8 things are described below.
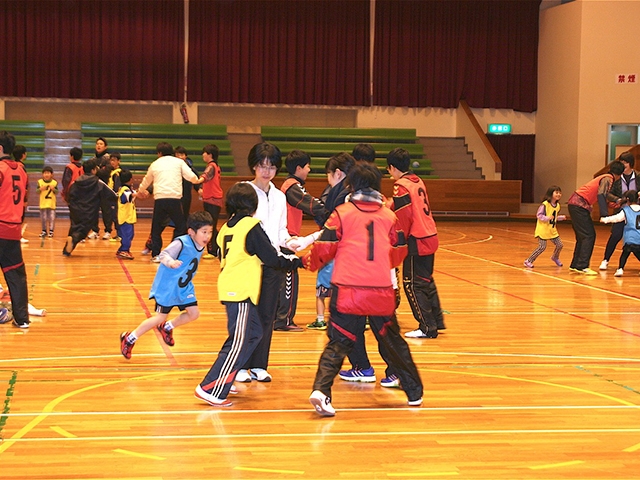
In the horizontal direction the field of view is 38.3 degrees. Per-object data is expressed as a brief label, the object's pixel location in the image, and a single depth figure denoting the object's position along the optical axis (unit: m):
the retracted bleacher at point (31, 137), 23.47
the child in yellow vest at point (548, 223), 12.77
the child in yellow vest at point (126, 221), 13.47
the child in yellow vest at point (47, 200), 15.83
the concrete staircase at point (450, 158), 25.11
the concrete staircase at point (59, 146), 23.61
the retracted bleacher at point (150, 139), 24.00
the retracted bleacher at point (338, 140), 24.86
